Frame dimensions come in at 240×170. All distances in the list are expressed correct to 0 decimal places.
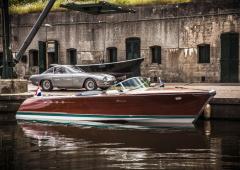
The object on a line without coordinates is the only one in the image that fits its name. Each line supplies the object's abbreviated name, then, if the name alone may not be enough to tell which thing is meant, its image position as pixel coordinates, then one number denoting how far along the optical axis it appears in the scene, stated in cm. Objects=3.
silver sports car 2412
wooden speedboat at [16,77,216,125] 1656
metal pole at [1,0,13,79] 2183
